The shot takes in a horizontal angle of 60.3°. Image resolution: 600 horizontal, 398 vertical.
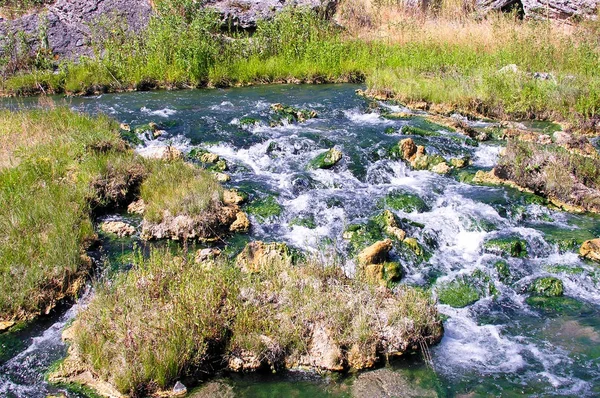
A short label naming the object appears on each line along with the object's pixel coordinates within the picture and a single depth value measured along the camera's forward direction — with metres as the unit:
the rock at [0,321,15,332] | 5.68
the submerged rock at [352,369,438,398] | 4.77
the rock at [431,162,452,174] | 10.32
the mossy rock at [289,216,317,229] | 8.13
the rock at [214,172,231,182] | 9.87
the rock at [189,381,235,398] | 4.79
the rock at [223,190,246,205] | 8.74
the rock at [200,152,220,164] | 10.72
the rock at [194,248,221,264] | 6.76
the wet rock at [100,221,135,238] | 7.83
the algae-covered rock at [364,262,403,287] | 6.62
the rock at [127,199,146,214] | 8.50
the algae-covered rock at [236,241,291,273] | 6.56
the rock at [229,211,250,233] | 8.07
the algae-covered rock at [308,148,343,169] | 10.31
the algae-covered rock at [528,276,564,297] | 6.57
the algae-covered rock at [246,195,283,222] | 8.51
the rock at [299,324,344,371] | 5.13
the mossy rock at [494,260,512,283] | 6.87
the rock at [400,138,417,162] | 10.75
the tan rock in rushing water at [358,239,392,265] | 6.77
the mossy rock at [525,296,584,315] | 6.25
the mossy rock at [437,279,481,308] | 6.37
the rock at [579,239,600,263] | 7.22
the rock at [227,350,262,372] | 5.14
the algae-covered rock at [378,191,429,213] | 8.75
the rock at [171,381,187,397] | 4.75
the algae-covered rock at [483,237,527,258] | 7.41
